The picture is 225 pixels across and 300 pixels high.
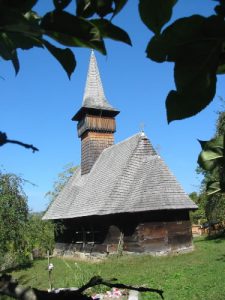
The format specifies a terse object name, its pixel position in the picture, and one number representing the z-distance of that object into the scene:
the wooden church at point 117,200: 17.64
